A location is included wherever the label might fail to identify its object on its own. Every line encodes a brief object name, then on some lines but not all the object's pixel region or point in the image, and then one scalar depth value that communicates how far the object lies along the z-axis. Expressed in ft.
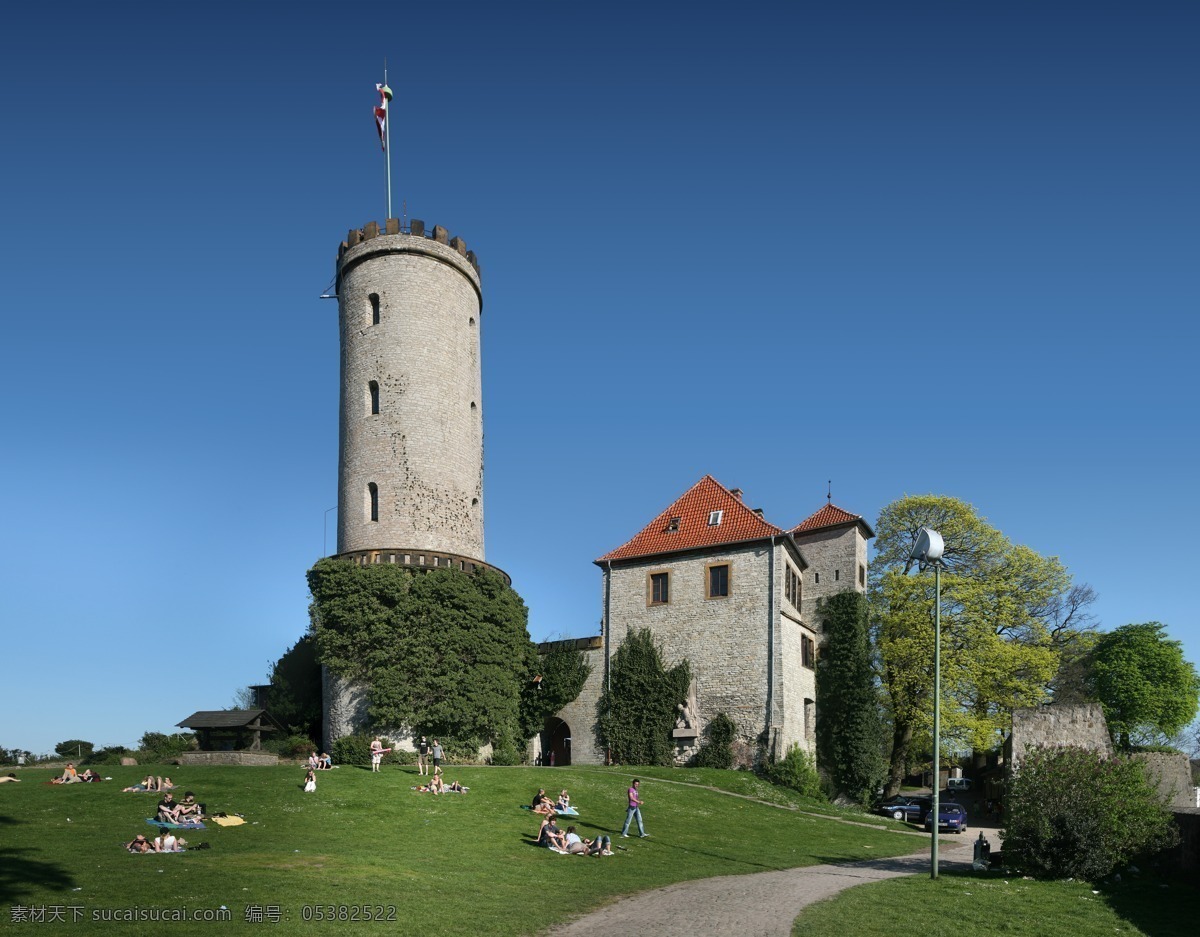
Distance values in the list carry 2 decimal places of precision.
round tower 126.11
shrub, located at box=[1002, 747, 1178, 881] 59.00
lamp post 58.85
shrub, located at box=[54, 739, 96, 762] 125.66
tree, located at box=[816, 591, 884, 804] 132.46
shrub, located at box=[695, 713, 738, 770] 124.98
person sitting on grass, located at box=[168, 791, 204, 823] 63.16
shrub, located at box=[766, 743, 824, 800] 121.08
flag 141.08
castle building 126.31
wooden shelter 112.88
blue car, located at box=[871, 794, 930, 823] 116.06
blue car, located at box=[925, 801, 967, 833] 106.52
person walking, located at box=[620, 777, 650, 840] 75.20
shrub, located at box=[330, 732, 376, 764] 109.29
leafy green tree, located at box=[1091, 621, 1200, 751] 172.55
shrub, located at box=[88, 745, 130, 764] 112.06
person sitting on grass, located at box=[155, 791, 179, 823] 62.34
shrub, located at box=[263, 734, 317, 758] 113.09
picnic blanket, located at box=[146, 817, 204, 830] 61.34
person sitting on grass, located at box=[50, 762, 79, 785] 81.56
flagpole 143.33
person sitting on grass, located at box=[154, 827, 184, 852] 54.19
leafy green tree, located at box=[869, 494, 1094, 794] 134.10
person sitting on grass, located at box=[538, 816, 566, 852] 67.10
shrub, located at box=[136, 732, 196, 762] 112.96
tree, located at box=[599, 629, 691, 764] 128.88
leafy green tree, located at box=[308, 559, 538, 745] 113.39
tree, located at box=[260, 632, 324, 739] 126.93
